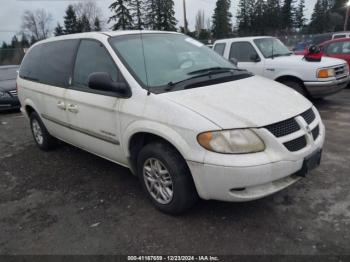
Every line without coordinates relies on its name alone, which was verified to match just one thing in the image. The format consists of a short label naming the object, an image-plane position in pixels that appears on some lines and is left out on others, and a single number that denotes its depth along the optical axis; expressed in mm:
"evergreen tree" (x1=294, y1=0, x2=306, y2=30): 61562
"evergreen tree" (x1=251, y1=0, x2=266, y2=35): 58031
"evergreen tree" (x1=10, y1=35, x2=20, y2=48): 41656
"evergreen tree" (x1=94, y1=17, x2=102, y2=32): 45844
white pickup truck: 6973
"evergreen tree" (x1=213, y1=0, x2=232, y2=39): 56094
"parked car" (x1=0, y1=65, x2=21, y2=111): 9164
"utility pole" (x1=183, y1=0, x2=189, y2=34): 27670
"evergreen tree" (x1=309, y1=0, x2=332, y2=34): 54750
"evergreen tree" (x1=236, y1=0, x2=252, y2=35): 60062
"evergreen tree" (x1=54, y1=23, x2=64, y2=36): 50131
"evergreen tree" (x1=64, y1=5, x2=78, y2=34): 48938
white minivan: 2660
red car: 9398
